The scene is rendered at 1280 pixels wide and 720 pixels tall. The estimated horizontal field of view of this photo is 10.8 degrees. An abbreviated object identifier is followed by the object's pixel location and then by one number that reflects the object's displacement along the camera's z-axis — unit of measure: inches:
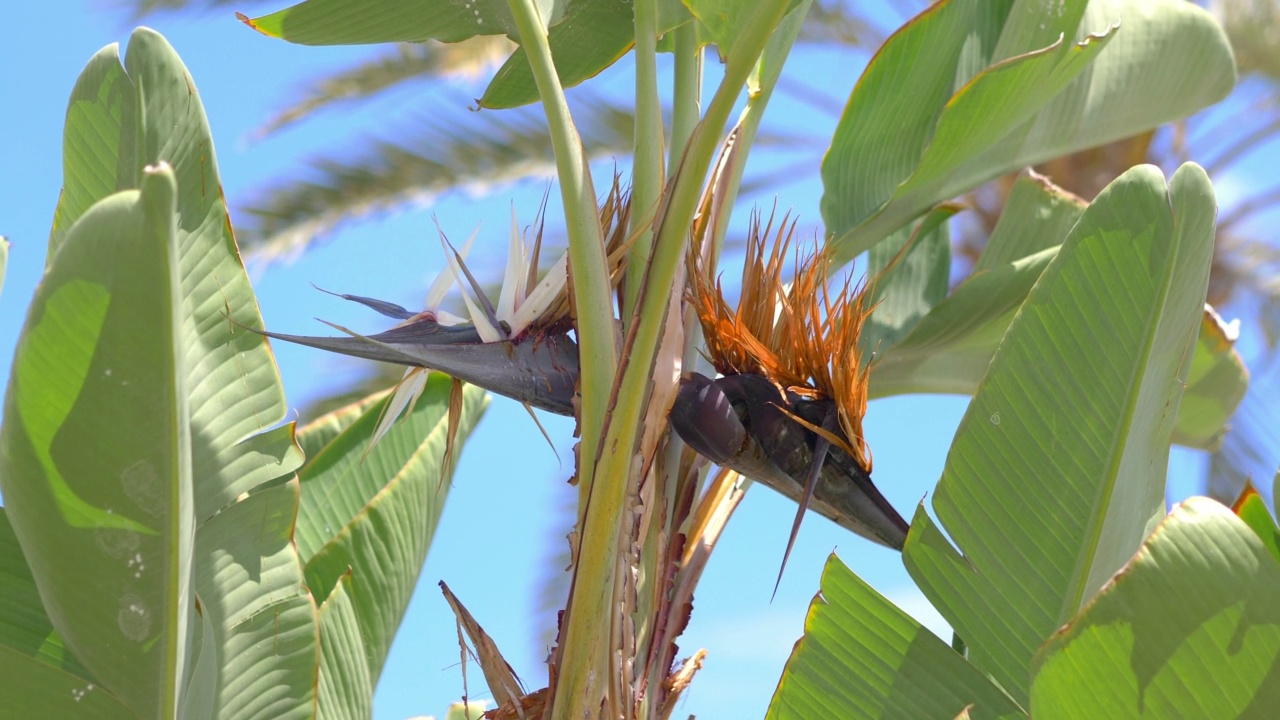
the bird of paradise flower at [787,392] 250.5
